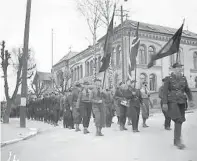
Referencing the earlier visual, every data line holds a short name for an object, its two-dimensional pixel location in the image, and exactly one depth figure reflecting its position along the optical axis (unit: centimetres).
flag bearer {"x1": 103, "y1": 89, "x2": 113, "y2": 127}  1276
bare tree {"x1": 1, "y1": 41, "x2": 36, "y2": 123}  1964
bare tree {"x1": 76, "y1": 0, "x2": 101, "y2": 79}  2702
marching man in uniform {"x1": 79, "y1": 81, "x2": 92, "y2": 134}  1036
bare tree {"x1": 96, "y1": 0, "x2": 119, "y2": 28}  2652
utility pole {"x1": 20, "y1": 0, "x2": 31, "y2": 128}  1402
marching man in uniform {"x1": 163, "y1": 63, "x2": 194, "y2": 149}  665
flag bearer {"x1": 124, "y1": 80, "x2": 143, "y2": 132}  962
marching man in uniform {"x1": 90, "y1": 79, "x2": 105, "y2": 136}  938
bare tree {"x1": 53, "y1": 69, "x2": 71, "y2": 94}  4053
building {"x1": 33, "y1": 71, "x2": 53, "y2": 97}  8278
